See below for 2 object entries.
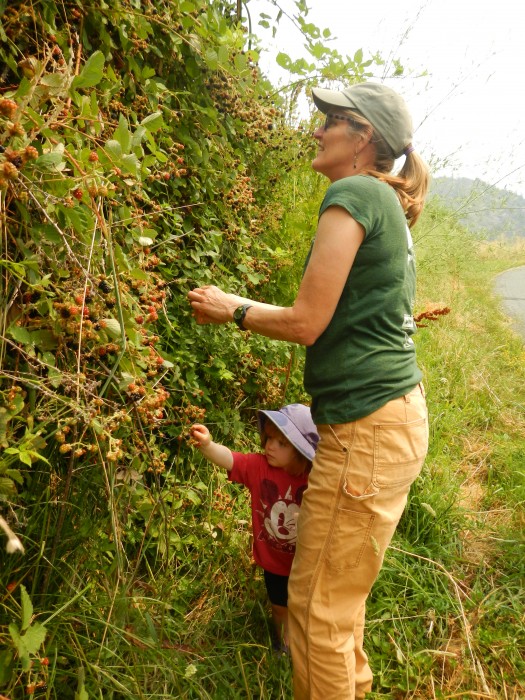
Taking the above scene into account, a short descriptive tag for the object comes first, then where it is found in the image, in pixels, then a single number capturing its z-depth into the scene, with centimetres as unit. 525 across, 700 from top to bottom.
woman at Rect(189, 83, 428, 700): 170
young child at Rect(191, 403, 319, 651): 220
